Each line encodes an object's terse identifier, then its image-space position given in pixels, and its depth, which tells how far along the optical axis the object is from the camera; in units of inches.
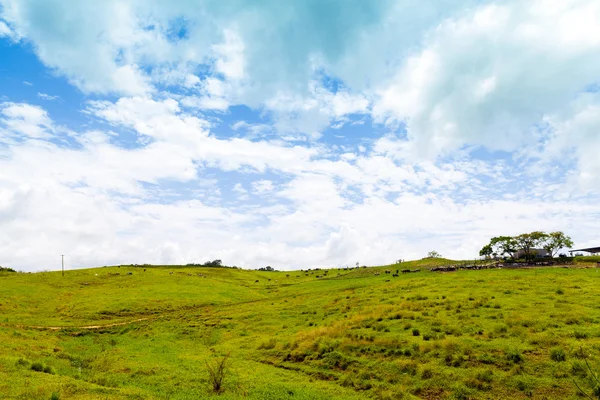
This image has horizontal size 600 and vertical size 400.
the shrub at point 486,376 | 859.4
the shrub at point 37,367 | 1049.7
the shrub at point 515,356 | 924.0
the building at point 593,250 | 4539.1
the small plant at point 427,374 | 922.7
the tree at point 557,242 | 4862.2
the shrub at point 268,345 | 1419.8
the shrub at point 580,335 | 1011.3
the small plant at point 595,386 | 736.7
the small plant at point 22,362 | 1058.3
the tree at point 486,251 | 5893.2
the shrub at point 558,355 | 897.1
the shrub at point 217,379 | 941.2
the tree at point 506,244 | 5487.2
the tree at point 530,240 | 5012.6
